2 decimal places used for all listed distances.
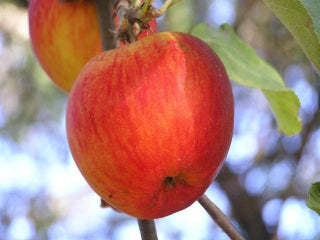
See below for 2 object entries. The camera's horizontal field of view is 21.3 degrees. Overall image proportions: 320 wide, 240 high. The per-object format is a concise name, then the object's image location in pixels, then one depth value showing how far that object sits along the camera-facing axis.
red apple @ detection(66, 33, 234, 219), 0.33
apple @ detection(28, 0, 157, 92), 0.42
